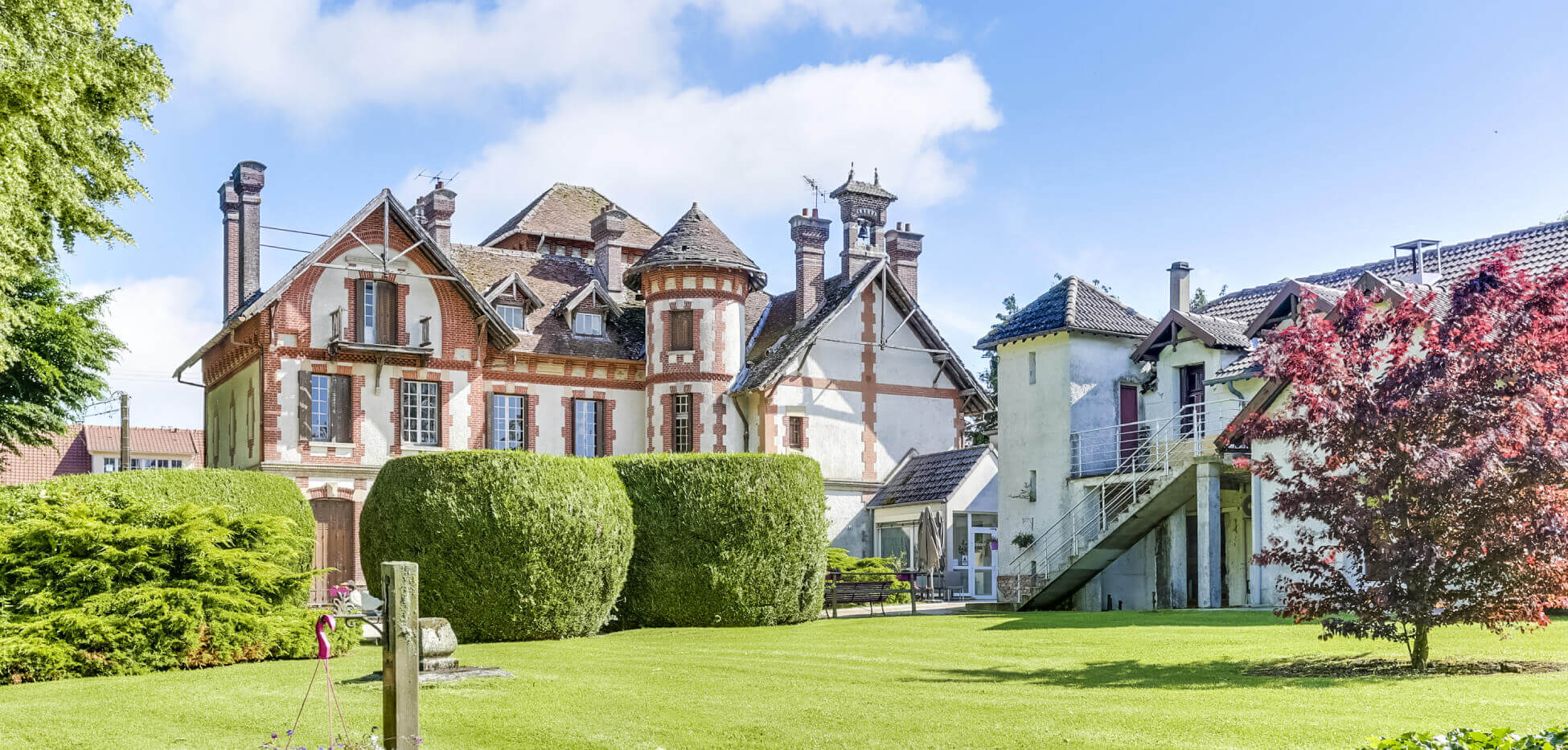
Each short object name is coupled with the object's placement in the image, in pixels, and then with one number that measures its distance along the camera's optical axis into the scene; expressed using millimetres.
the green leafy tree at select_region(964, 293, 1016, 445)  51688
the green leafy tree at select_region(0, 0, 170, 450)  16547
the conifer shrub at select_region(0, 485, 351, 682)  16219
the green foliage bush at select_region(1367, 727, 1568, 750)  7359
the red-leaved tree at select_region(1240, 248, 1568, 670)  13562
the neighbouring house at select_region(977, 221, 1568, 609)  27391
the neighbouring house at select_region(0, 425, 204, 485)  69625
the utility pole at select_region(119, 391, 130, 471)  44000
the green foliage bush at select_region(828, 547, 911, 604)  33969
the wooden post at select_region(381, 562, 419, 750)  9133
